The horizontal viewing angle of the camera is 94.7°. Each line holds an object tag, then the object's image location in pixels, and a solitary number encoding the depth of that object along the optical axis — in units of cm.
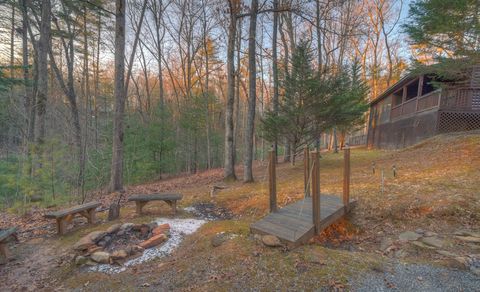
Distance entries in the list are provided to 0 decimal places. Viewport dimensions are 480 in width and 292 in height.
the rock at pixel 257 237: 327
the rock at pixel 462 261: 267
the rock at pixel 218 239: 326
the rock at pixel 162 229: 386
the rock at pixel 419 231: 362
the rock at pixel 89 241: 335
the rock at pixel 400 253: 310
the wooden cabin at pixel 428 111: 985
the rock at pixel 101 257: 312
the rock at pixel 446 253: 291
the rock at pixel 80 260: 313
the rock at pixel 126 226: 394
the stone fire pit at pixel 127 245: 311
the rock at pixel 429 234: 350
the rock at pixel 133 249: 328
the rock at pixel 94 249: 328
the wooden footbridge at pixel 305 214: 324
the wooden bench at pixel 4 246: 330
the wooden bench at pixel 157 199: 505
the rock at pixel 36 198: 567
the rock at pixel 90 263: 311
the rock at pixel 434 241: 321
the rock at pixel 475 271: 254
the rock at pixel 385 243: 340
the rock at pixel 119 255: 313
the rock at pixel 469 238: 318
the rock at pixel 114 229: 379
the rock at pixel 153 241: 347
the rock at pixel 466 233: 335
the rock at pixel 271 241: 306
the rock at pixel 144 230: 396
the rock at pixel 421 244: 317
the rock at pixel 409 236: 348
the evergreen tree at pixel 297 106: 818
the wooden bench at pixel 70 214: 411
